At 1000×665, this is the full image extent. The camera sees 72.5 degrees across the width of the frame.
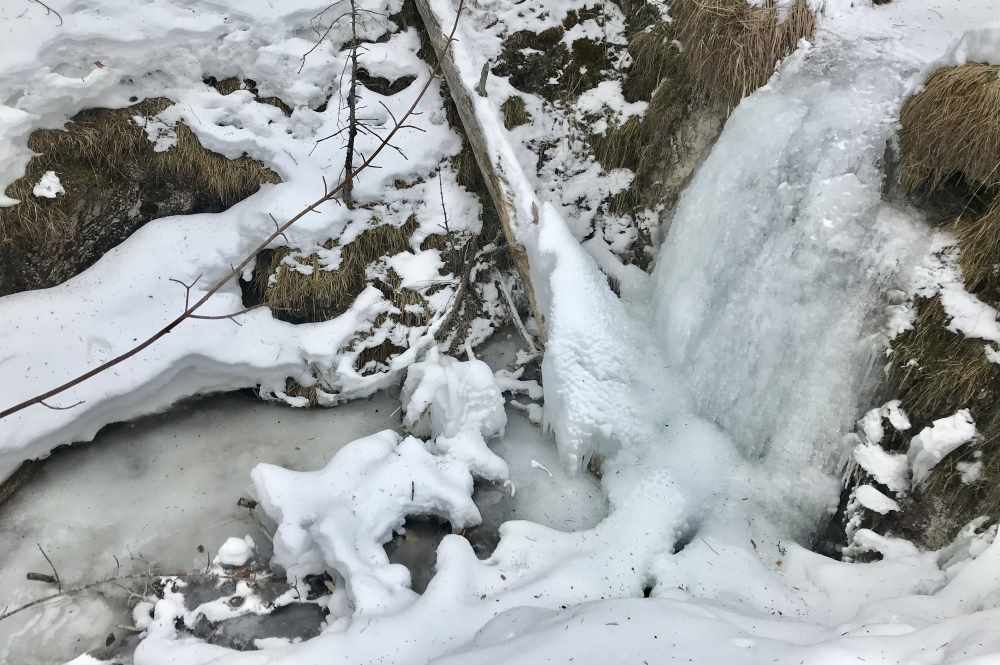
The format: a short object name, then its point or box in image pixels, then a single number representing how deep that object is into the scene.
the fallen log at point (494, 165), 4.59
